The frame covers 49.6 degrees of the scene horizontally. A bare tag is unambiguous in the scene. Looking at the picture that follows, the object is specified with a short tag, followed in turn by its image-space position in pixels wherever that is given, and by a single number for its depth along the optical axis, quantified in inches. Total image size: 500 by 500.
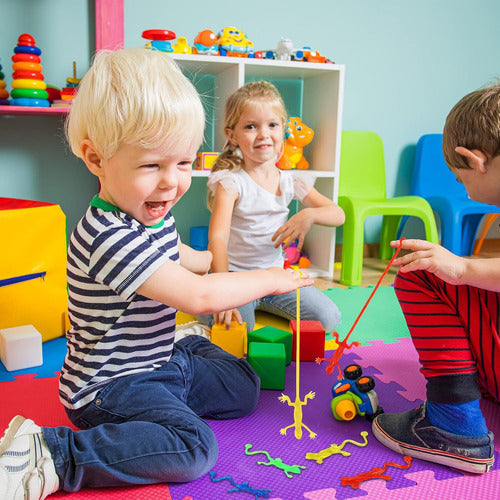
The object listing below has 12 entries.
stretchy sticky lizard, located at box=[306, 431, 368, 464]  32.8
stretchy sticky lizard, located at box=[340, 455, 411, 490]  30.5
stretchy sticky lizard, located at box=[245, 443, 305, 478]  31.5
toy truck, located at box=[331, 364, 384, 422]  36.7
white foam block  44.5
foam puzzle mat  29.9
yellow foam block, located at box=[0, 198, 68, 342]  47.7
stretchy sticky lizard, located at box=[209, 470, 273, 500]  29.6
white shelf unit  73.3
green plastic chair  75.3
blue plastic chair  92.0
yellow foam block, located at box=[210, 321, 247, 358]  46.8
